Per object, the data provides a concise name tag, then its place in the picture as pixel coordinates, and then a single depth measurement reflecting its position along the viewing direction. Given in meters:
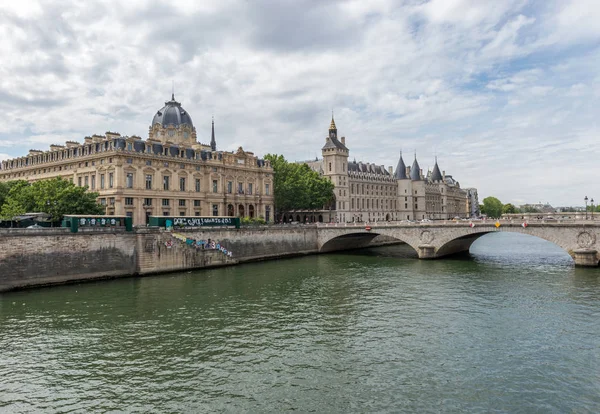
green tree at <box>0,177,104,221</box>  58.91
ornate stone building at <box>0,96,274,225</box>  71.75
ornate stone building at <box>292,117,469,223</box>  134.75
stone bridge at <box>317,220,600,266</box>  52.28
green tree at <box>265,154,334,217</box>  106.12
